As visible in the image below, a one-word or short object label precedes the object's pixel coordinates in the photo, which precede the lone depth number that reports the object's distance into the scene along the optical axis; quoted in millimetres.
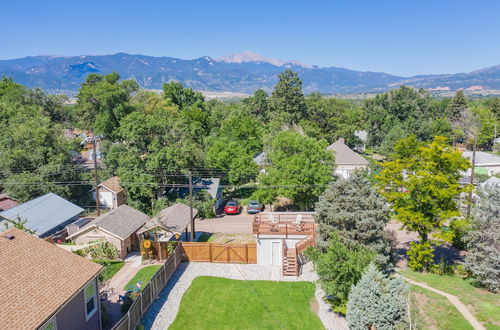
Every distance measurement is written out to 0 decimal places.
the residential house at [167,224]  23844
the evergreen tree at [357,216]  19062
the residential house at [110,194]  35406
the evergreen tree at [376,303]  13188
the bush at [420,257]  20766
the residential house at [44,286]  10844
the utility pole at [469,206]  22852
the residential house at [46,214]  25453
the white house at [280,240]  22344
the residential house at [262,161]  40644
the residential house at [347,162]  49209
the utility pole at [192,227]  25092
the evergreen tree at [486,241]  18156
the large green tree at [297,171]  30297
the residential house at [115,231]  22781
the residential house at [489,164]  49556
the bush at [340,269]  15836
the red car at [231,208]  35250
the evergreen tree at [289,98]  73750
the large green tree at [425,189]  19453
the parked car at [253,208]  35188
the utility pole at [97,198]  27739
